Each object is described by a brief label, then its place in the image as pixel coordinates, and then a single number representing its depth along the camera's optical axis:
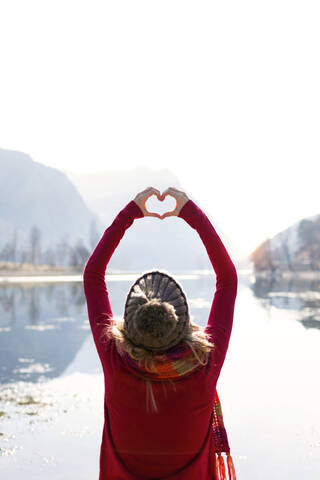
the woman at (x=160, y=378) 1.85
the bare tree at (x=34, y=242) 120.65
